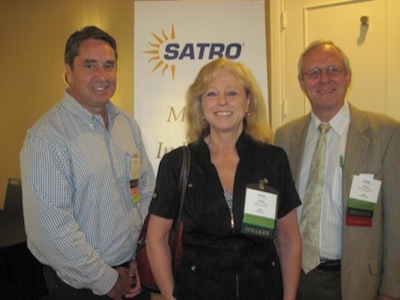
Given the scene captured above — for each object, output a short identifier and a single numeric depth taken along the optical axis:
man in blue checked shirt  1.70
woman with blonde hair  1.49
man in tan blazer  1.78
